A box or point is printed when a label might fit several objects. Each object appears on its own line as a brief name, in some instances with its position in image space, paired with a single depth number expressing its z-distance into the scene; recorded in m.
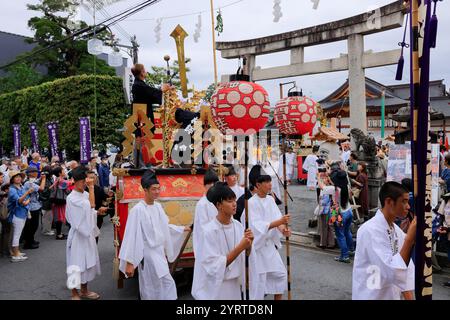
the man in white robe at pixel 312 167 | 15.84
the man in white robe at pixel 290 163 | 19.03
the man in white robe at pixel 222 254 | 3.43
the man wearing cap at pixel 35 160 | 11.55
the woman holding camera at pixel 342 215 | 7.23
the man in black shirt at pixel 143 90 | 6.25
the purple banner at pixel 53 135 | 19.17
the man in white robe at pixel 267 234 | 4.79
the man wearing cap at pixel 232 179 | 6.47
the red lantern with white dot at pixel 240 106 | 4.03
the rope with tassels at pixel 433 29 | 2.53
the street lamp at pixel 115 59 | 11.26
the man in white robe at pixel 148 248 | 4.46
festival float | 4.09
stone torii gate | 13.70
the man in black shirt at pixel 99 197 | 6.61
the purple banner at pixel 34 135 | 21.61
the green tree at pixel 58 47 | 26.50
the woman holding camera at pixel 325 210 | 7.70
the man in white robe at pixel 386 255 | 2.95
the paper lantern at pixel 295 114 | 5.16
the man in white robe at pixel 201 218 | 3.58
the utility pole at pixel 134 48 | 17.32
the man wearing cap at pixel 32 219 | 8.52
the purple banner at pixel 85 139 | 16.28
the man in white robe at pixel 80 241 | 5.45
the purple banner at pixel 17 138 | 22.42
